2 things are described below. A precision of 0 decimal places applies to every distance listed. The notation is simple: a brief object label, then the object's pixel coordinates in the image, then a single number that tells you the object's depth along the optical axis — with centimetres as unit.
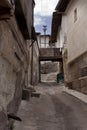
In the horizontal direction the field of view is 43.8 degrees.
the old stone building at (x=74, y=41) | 568
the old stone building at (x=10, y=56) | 195
